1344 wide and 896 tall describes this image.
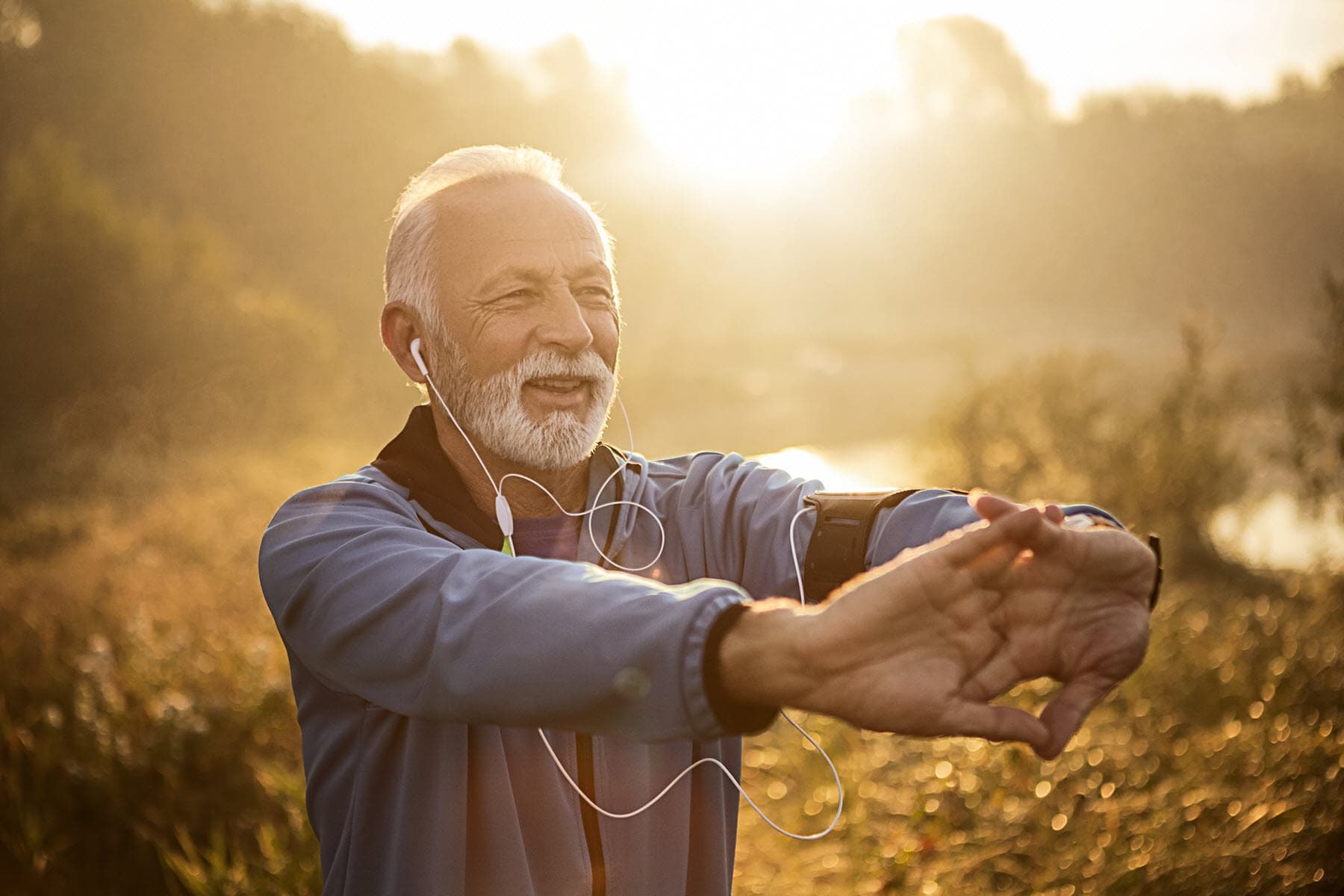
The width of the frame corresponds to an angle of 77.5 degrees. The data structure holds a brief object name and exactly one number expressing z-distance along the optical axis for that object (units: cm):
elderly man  103
